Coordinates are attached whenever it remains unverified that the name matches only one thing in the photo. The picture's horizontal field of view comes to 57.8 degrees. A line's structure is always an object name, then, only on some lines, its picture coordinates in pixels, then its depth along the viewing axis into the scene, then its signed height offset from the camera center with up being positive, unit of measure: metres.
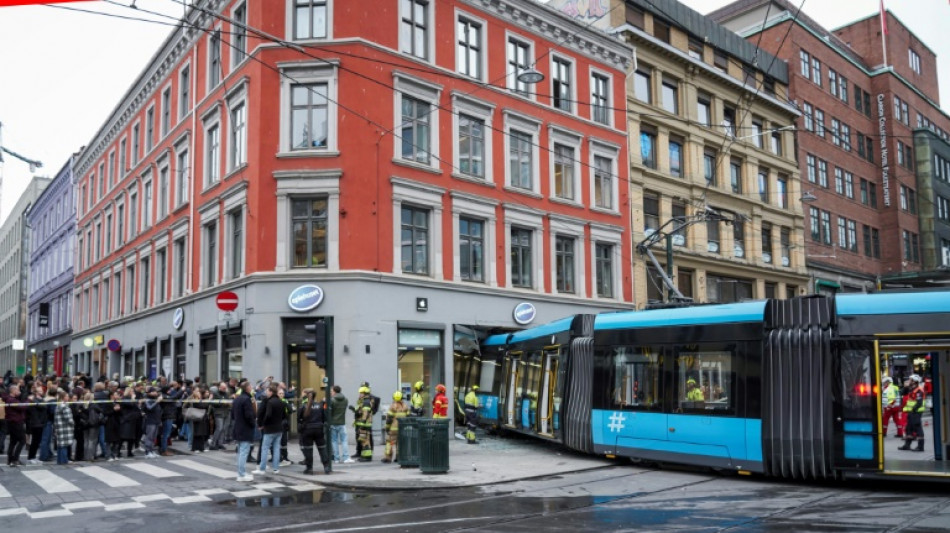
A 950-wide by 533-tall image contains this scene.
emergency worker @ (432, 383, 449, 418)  19.34 -1.07
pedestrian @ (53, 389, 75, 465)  18.03 -1.36
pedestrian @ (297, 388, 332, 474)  16.48 -1.34
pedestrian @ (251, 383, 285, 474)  16.03 -1.12
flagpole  49.45 +18.77
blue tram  13.34 -0.46
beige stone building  34.44 +8.86
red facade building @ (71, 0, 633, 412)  23.78 +5.41
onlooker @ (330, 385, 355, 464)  17.78 -1.38
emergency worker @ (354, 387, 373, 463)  18.11 -1.37
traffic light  16.14 +0.32
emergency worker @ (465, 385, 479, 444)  24.17 -1.52
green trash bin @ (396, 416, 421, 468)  17.06 -1.71
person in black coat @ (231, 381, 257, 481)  15.34 -1.17
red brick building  44.75 +12.07
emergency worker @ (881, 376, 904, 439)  13.48 -0.79
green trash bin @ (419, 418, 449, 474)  16.31 -1.67
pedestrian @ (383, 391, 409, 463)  18.16 -1.32
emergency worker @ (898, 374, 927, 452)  13.93 -0.96
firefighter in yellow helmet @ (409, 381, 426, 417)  18.89 -0.97
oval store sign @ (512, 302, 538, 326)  28.05 +1.44
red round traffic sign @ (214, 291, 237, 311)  23.08 +1.58
